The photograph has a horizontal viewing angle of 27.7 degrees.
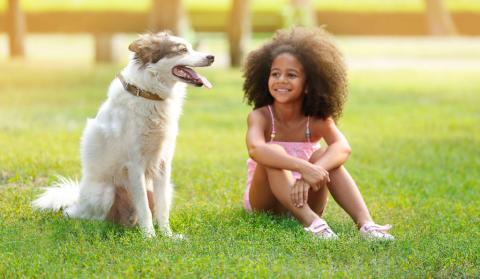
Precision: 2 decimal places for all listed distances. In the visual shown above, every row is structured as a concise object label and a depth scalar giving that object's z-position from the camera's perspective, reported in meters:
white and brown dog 6.48
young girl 6.60
